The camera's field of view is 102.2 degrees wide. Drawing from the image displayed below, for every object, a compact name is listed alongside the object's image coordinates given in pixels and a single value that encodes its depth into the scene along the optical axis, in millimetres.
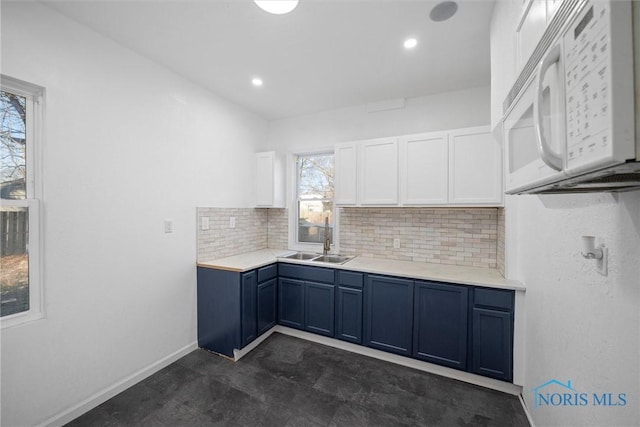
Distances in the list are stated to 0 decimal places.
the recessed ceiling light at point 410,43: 2020
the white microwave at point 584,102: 448
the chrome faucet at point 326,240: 3312
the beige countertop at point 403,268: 2150
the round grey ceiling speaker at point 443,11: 1667
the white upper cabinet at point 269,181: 3502
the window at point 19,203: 1595
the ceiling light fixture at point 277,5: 1562
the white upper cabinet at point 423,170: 2361
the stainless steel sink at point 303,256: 3361
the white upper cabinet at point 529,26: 916
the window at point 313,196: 3559
